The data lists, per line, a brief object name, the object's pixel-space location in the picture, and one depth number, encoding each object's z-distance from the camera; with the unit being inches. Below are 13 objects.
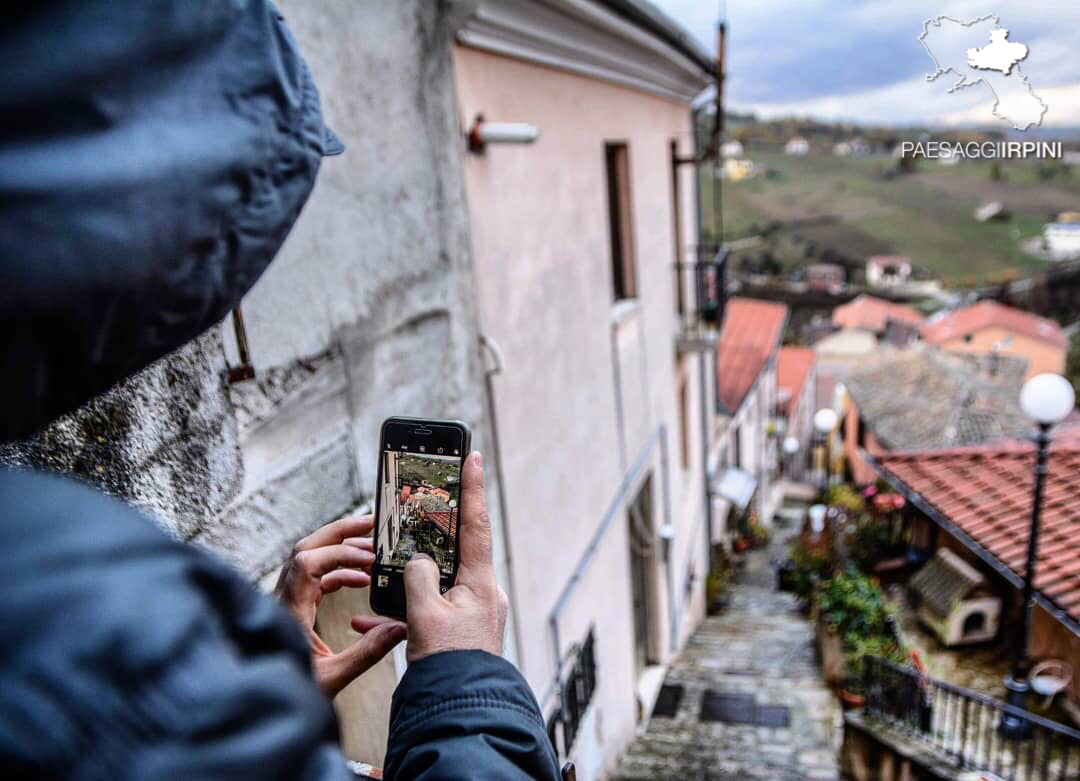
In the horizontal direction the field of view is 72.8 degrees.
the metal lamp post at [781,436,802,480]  1108.8
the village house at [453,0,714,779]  157.2
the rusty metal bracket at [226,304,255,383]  70.9
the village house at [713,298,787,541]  593.0
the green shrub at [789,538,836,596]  468.1
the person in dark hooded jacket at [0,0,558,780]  16.6
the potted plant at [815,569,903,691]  319.9
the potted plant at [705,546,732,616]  487.8
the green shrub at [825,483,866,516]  604.7
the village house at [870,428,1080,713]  283.9
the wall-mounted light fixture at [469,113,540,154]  135.9
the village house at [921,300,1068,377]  1348.4
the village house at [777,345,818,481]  1105.4
